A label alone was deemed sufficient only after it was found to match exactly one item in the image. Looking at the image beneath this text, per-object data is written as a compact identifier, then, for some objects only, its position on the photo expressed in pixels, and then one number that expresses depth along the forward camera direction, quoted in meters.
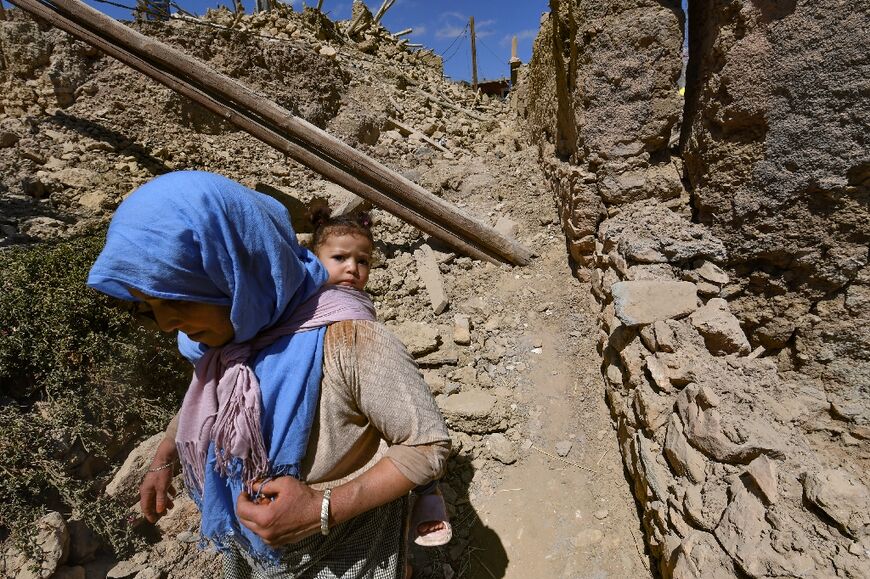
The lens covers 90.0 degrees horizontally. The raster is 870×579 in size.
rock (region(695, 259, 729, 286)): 2.44
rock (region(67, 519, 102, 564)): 2.22
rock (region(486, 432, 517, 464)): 2.62
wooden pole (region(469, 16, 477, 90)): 15.70
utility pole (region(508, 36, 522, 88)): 11.69
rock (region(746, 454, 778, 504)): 1.47
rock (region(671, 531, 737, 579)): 1.45
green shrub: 2.17
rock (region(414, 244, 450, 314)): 3.80
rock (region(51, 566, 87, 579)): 2.08
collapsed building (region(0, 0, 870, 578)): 1.59
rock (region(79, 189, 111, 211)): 4.07
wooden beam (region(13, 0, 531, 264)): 4.06
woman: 0.94
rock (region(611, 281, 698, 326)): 2.31
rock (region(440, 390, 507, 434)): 2.77
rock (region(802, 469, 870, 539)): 1.31
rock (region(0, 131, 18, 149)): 4.46
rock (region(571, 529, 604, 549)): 2.16
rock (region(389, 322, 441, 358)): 3.32
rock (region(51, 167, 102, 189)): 4.31
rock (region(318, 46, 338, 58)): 6.57
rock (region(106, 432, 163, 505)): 2.40
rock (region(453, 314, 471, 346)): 3.39
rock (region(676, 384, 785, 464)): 1.60
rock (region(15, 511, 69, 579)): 1.98
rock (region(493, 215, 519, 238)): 4.18
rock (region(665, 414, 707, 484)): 1.74
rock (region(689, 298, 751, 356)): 2.12
